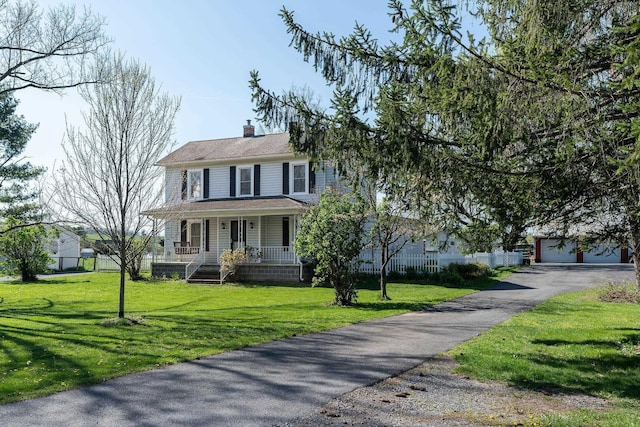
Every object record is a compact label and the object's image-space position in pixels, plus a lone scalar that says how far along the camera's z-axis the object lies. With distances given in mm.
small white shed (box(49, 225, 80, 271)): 36969
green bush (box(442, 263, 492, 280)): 23547
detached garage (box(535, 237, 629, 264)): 44094
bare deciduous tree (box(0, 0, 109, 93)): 15109
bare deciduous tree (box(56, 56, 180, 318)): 11086
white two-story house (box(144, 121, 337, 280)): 24047
